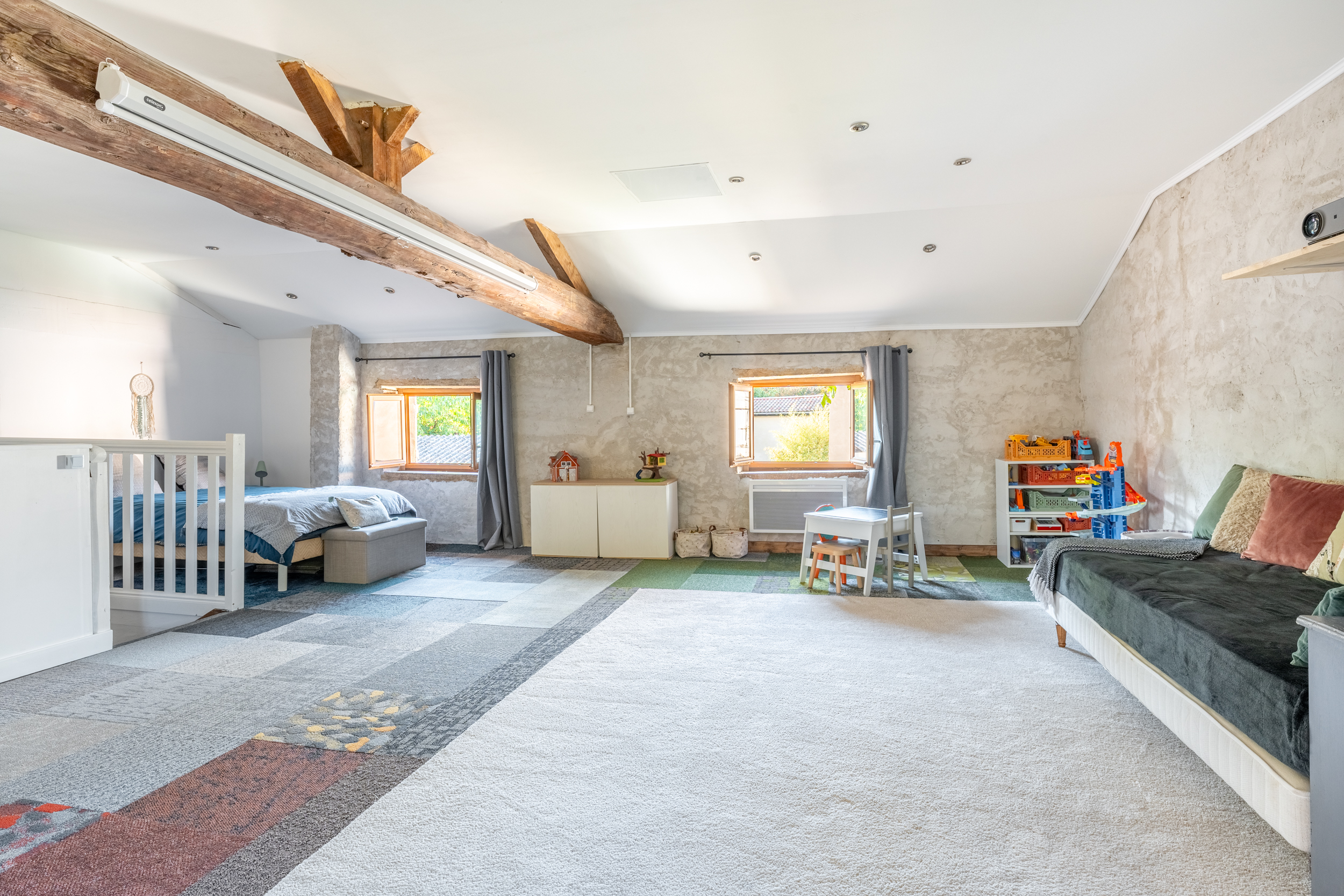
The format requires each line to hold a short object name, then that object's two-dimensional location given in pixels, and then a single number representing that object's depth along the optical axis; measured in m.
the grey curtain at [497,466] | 7.03
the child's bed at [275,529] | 5.14
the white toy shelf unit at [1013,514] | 5.96
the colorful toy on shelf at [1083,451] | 5.83
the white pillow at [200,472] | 6.12
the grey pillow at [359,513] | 5.47
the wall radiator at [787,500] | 6.63
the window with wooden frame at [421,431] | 7.58
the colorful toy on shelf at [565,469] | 6.86
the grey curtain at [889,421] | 6.34
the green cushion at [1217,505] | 3.73
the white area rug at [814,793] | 1.85
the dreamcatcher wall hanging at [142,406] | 6.38
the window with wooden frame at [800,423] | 6.75
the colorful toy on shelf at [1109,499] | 4.67
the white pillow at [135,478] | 6.09
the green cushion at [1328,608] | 1.81
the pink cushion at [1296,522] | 2.99
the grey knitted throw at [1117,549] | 3.34
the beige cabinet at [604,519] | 6.39
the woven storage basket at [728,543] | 6.36
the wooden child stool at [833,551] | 5.04
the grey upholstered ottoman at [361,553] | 5.39
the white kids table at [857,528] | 4.88
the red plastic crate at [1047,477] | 5.97
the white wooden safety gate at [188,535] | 4.27
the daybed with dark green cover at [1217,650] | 1.78
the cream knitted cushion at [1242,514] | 3.43
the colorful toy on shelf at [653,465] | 6.78
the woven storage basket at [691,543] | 6.41
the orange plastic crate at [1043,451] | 5.89
